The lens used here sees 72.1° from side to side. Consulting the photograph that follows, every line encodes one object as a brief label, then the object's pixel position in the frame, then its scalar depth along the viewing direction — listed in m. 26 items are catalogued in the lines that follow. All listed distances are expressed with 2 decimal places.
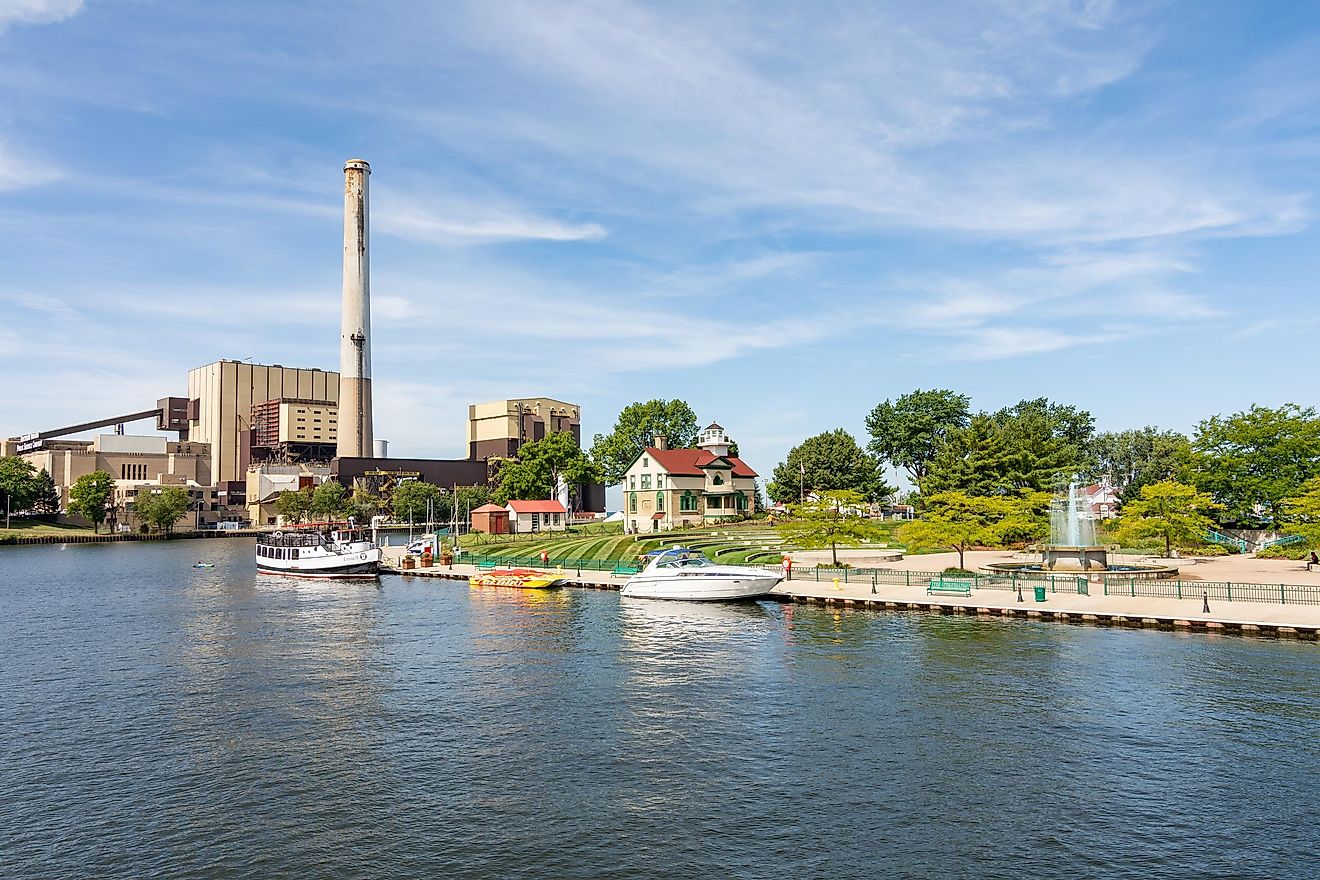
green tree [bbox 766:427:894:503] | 136.62
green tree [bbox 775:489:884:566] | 74.50
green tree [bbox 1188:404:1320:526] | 77.38
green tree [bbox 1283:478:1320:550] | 61.98
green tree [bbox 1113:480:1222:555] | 67.81
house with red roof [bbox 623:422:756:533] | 124.81
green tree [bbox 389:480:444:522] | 194.62
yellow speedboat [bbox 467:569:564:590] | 74.25
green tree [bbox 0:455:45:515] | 180.75
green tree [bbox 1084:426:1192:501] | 137.50
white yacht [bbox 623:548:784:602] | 61.97
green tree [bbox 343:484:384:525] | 195.62
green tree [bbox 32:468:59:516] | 192.88
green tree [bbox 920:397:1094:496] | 96.25
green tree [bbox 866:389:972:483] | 140.62
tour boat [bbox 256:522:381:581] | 87.44
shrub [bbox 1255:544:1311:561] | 71.53
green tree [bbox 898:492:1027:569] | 68.44
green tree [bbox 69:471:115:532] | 182.88
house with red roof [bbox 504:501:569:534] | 131.62
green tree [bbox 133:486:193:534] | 181.14
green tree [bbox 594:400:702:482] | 148.00
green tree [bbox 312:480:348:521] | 193.00
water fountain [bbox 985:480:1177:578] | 61.60
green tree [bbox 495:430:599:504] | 147.38
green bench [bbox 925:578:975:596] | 56.72
